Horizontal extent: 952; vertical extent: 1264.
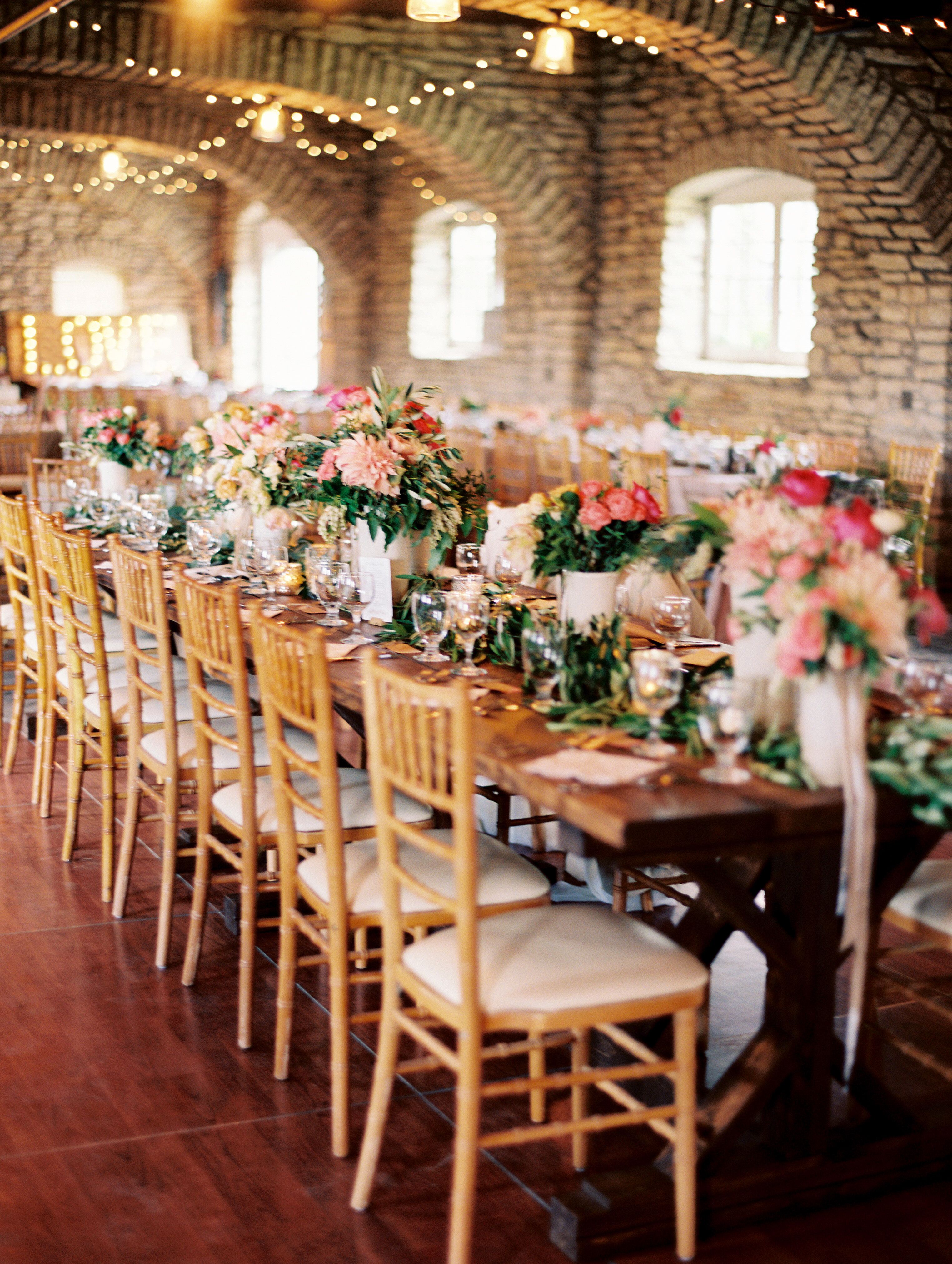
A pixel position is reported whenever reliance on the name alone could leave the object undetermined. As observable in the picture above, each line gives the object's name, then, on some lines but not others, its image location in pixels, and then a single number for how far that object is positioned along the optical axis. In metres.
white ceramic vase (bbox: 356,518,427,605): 3.67
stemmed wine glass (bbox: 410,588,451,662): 3.06
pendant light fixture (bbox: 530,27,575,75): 7.64
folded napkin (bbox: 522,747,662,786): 2.34
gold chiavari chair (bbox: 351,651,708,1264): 2.23
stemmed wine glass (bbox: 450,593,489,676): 3.06
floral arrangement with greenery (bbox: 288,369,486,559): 3.50
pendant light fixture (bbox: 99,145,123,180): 12.88
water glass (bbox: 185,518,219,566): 4.39
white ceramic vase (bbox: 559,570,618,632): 3.09
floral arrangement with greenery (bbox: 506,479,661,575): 3.02
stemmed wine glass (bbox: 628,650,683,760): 2.54
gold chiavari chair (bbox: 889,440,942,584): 7.95
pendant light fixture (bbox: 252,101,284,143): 10.45
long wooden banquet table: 2.22
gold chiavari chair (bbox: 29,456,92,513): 6.28
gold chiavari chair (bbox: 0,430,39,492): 8.78
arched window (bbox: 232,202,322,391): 16.72
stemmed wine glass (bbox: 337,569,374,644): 3.56
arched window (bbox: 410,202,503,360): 13.30
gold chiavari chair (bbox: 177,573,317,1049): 3.07
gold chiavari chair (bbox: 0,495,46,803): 4.52
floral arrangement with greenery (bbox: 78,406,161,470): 5.48
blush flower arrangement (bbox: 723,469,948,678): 2.27
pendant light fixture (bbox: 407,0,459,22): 6.10
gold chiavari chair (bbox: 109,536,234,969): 3.46
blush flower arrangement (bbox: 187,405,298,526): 4.02
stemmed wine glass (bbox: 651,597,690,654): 3.16
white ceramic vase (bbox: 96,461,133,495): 5.55
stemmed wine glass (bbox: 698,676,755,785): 2.37
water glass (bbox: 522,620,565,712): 2.77
